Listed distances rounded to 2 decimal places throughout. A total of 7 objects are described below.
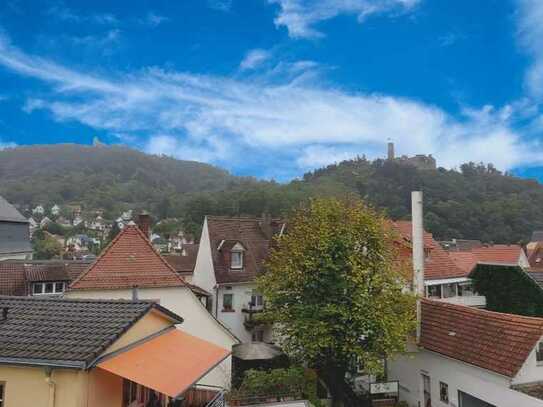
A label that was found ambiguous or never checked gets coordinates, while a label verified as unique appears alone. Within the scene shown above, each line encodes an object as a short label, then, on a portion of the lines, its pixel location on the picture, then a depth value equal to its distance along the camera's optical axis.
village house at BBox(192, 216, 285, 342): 27.25
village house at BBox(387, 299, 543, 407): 14.59
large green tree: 17.36
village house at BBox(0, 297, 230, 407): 9.01
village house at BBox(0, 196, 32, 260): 39.31
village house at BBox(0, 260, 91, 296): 31.28
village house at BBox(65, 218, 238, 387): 20.25
